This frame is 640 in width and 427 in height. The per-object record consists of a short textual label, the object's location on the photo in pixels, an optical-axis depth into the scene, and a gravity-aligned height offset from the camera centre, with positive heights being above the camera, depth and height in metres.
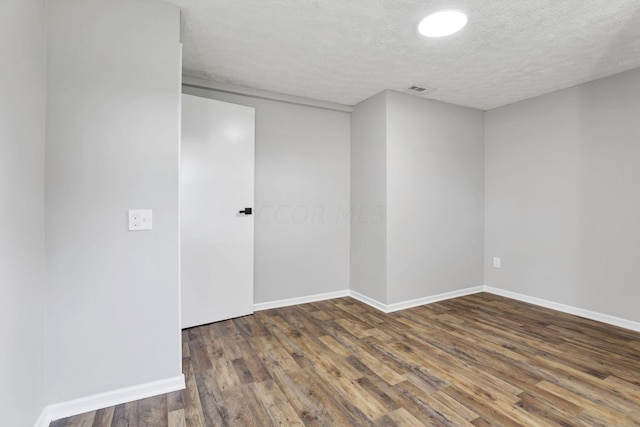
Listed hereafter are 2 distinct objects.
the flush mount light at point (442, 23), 2.01 +1.31
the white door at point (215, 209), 2.90 +0.04
